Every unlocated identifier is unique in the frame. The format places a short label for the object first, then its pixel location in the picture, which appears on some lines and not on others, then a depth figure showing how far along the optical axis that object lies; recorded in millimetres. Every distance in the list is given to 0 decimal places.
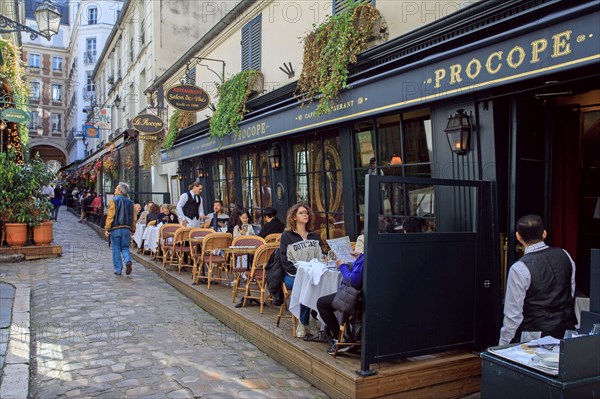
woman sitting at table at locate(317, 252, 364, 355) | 4219
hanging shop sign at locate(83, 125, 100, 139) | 22906
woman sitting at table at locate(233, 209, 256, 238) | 8000
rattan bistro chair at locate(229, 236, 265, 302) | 6680
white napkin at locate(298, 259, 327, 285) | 4488
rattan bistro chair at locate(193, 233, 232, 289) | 7500
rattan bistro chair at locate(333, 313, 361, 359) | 4094
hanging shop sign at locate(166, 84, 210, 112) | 11133
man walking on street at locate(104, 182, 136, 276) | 8953
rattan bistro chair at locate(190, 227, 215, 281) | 8133
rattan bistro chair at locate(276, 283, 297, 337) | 5328
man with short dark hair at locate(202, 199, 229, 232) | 9963
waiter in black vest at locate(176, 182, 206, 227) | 10164
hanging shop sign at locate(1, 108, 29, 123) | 12641
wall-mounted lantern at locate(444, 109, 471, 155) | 4941
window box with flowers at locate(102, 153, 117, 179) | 22609
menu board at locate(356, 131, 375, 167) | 7125
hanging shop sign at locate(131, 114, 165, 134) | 14997
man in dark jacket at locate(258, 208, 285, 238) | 7438
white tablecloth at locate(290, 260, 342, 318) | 4535
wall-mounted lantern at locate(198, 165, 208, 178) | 14812
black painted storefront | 3883
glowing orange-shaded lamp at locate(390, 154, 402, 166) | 6461
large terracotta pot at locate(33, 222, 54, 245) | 11188
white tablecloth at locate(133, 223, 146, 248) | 11812
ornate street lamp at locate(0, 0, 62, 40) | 9852
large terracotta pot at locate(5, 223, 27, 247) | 10688
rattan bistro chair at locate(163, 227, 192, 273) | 8820
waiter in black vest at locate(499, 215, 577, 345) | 3518
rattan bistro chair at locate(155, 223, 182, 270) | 9552
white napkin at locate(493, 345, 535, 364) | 2953
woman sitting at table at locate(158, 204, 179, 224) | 10750
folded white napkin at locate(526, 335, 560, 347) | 3137
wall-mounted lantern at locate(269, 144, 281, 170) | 9875
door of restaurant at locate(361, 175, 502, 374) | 3738
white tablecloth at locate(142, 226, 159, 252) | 10633
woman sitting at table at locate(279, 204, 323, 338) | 5137
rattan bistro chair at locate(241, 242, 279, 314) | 6005
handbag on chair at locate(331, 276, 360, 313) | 3844
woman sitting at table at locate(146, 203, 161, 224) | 11445
